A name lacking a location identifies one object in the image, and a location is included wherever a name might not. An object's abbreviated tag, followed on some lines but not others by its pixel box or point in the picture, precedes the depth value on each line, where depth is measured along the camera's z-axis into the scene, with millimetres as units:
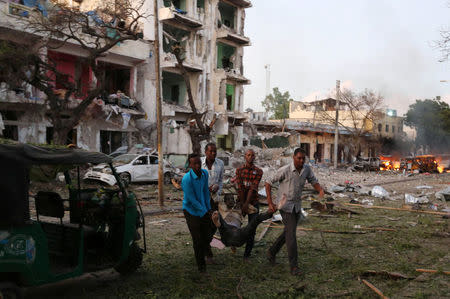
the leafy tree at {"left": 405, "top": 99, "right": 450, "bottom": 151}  59531
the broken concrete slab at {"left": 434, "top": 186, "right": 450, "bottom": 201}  15727
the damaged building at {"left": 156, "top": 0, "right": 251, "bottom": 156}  28342
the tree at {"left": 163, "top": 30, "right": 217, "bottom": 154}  20875
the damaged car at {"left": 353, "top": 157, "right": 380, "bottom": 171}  38875
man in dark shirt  6727
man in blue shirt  5637
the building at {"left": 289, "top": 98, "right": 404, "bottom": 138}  57722
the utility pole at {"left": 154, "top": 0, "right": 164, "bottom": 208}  13102
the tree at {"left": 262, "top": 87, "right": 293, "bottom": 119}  71262
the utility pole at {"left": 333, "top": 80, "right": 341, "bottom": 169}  36369
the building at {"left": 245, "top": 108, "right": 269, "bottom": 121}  47906
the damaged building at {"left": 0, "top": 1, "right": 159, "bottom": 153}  19141
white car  19094
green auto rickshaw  3844
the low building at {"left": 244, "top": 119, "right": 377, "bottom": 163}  38072
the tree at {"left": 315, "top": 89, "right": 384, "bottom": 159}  43938
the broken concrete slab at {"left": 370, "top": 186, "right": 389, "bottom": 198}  16562
